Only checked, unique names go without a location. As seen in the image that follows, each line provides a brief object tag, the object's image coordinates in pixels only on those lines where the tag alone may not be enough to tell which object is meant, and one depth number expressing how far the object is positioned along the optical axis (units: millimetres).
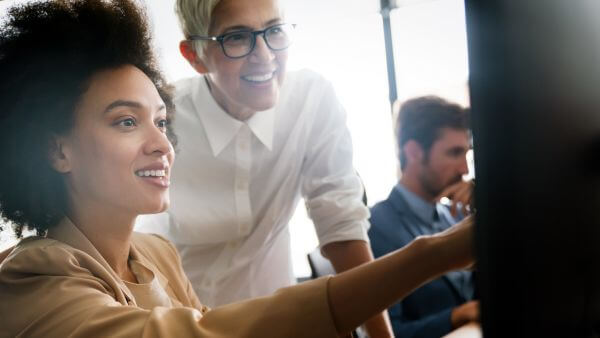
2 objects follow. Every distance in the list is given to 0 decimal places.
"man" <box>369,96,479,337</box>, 1667
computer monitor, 387
